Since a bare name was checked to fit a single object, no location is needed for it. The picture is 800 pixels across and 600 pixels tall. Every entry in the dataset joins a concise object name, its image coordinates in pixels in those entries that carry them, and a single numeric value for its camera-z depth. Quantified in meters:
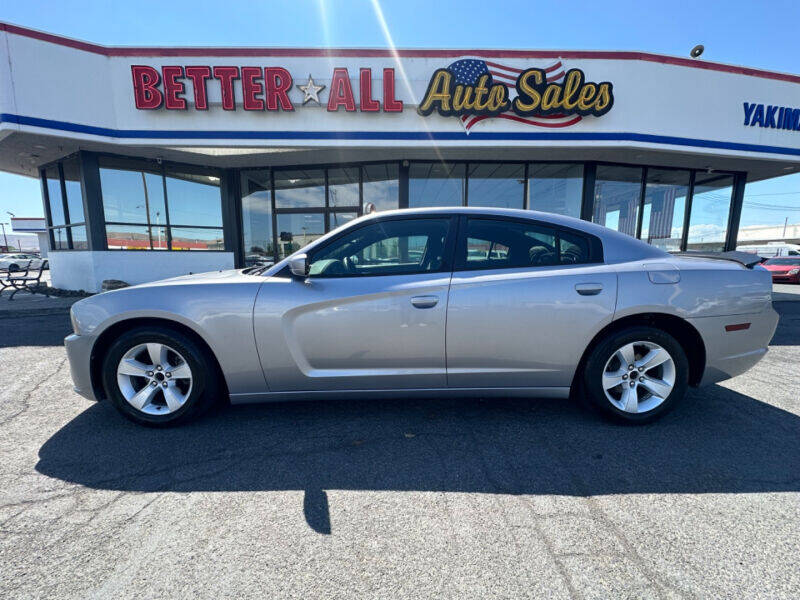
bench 8.85
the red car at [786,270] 14.25
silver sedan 2.41
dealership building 7.39
